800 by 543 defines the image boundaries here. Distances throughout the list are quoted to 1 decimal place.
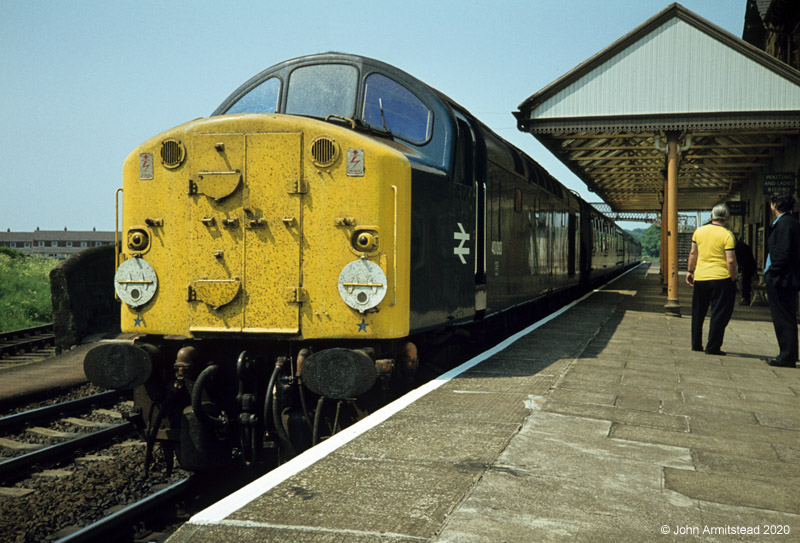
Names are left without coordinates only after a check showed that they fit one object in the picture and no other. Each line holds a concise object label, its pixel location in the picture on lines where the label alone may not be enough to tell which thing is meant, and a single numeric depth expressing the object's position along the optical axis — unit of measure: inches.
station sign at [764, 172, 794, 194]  586.2
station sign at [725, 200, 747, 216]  890.7
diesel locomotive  191.0
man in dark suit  289.3
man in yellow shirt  314.2
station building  537.0
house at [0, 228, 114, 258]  4630.9
